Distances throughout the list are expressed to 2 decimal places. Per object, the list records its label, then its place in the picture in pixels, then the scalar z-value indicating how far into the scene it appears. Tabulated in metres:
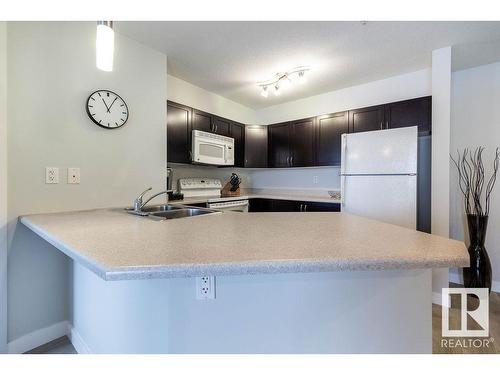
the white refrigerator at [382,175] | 2.25
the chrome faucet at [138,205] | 1.79
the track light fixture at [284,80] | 2.71
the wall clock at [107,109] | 1.88
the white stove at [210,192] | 2.99
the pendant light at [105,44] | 1.11
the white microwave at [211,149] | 2.88
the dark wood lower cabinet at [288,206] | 2.95
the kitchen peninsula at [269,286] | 0.70
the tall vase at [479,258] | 2.25
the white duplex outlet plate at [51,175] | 1.69
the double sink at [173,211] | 1.84
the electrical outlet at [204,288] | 0.88
